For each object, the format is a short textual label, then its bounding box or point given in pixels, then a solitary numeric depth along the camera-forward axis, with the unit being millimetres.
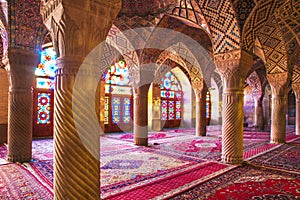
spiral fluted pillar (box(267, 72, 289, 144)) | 8742
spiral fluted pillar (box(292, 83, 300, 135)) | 12041
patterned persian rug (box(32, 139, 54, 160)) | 6138
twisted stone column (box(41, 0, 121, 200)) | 2215
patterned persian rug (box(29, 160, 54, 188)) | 4193
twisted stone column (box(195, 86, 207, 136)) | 11242
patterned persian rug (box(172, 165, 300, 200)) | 3490
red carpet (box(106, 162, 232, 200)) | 3500
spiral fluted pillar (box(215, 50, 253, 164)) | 5305
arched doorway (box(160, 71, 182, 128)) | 15469
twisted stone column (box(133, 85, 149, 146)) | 8055
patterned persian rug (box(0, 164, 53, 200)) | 3457
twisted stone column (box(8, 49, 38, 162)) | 5234
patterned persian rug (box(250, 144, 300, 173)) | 5375
